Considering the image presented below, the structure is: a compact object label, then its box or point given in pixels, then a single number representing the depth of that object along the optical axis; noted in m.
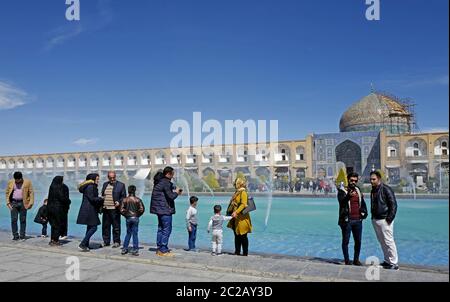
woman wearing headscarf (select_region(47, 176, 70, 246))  6.75
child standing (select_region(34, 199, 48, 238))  7.75
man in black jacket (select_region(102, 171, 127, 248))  6.50
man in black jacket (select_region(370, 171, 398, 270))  4.92
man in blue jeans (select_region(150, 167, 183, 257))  5.71
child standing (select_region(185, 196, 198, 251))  6.75
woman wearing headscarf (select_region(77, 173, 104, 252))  6.26
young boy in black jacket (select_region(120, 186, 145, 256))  5.96
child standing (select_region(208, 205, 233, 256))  5.99
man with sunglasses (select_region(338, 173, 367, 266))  5.33
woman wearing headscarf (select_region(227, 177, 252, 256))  5.77
